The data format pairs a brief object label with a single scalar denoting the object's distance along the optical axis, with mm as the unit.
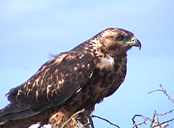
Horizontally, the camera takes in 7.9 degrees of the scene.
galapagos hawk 16375
